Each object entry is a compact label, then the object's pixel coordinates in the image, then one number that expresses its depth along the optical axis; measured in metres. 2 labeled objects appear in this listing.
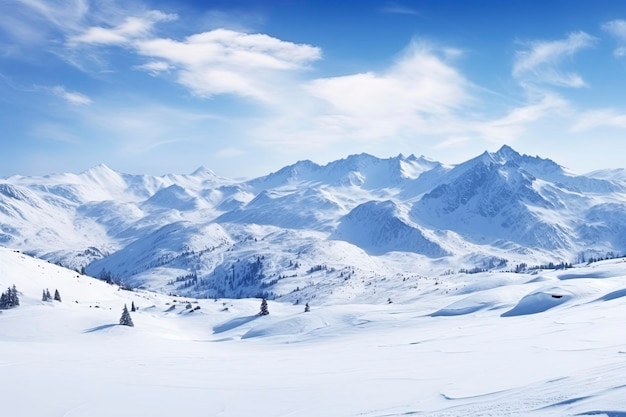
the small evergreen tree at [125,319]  60.83
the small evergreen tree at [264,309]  90.88
